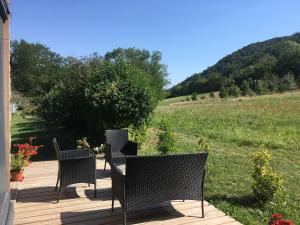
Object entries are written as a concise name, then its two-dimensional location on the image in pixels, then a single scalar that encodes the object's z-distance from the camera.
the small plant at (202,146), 4.38
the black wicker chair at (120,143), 4.22
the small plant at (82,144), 5.37
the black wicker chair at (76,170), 2.97
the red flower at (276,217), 2.00
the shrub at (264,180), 3.00
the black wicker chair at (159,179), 2.34
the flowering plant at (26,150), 3.92
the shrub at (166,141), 4.89
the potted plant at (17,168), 3.61
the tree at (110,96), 5.69
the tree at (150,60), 42.97
